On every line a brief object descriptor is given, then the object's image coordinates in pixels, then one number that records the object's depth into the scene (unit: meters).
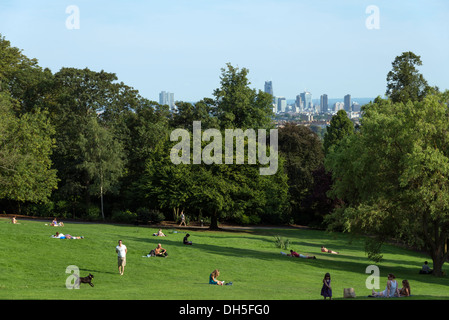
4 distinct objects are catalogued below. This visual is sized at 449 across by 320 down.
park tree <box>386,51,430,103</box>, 74.81
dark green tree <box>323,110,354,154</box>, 81.69
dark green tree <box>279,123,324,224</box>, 77.62
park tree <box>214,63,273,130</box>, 79.94
